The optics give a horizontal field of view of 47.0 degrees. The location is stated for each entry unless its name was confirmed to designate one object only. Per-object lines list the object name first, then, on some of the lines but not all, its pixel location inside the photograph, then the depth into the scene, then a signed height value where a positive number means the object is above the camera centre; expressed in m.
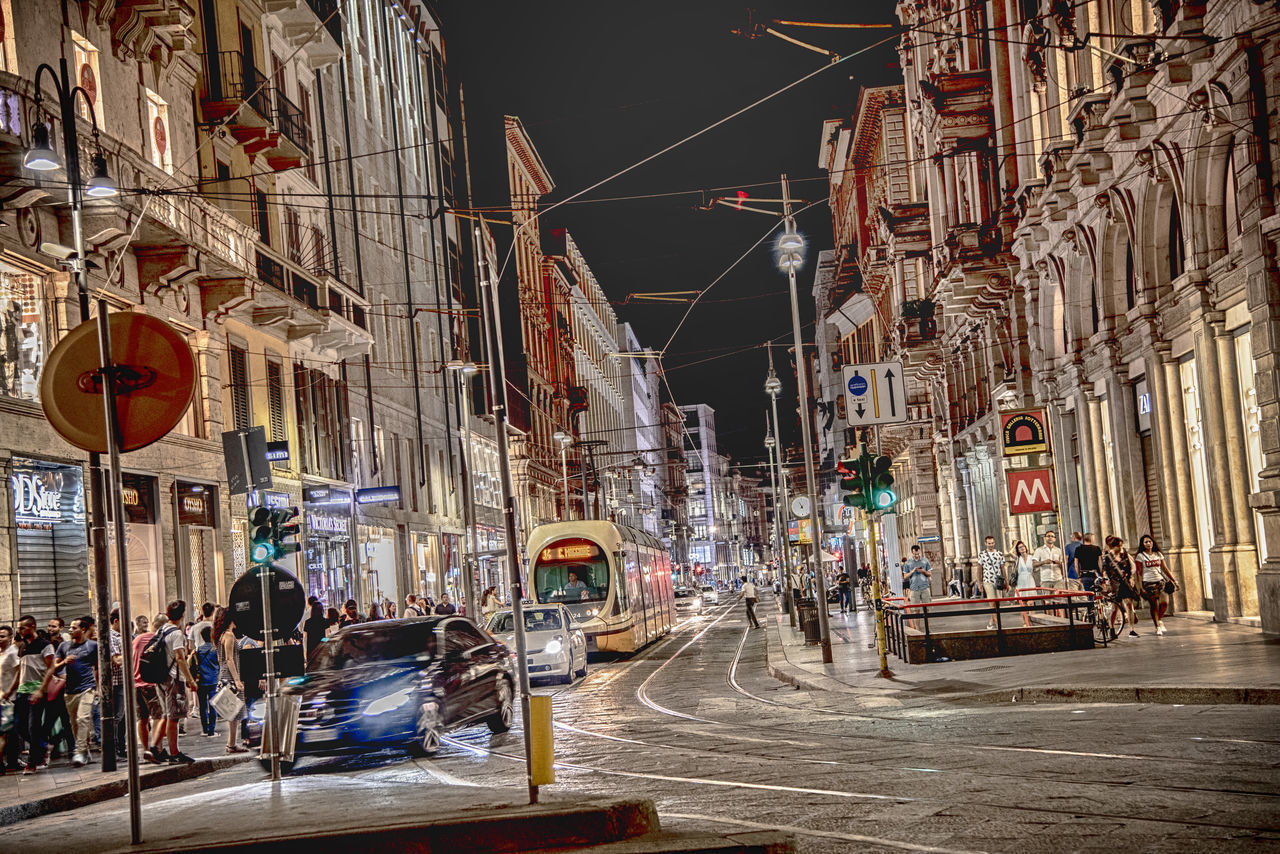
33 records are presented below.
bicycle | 21.28 -1.64
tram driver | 32.84 -0.81
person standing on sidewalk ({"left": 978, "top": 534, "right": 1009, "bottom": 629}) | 31.44 -1.14
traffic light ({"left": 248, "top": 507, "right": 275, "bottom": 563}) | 14.58 +0.43
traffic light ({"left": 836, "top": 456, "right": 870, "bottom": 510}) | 20.52 +0.63
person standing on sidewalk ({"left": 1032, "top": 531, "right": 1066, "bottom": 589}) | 27.69 -0.99
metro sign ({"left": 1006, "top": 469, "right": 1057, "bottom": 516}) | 28.08 +0.40
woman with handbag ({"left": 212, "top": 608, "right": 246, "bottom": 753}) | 20.64 -1.01
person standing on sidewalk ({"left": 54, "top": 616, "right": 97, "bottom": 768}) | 16.86 -0.97
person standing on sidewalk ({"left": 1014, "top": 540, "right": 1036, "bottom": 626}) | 28.14 -1.08
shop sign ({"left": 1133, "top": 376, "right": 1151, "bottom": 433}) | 26.34 +1.79
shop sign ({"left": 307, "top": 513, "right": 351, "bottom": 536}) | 33.56 +1.08
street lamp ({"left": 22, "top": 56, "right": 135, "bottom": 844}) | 15.37 +3.68
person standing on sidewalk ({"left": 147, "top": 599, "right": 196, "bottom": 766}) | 15.99 -1.30
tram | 32.78 -0.61
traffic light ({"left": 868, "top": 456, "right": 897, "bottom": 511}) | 20.48 +0.54
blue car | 14.89 -1.28
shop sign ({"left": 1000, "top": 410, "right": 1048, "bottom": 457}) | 31.30 +1.71
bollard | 8.77 -1.13
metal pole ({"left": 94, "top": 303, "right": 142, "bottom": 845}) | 7.82 +0.67
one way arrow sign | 22.44 +1.98
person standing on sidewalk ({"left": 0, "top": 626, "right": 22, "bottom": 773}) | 15.76 -1.15
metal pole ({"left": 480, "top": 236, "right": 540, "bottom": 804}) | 8.85 +0.30
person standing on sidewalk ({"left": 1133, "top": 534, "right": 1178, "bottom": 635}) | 21.70 -1.16
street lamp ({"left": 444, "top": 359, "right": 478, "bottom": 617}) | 37.38 +1.64
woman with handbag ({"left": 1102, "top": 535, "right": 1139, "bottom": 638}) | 21.89 -1.02
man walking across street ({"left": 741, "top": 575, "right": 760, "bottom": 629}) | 46.16 -2.00
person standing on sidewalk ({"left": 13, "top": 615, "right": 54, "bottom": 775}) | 16.08 -1.06
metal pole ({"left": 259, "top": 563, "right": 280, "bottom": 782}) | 13.56 -0.98
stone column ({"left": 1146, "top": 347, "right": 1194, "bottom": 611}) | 24.84 +0.77
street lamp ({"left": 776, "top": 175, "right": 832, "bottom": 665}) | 24.47 +2.92
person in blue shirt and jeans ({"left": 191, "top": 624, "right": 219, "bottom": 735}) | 18.73 -1.05
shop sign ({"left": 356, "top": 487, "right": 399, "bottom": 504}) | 35.16 +1.68
